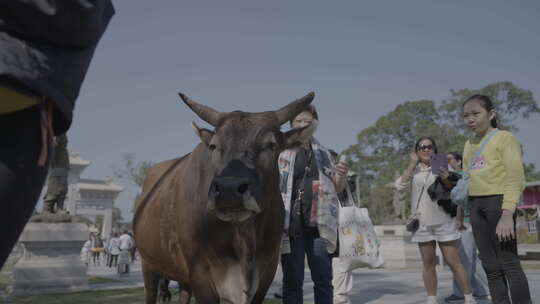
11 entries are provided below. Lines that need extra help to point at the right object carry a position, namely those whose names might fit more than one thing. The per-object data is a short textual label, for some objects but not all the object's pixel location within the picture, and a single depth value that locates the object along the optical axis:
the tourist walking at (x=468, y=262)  6.38
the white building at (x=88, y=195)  54.31
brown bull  2.88
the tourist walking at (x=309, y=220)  4.10
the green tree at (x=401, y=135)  39.88
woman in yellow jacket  3.63
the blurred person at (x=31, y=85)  1.10
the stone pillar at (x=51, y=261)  9.23
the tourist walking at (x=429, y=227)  5.52
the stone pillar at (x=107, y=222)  50.47
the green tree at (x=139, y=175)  50.22
